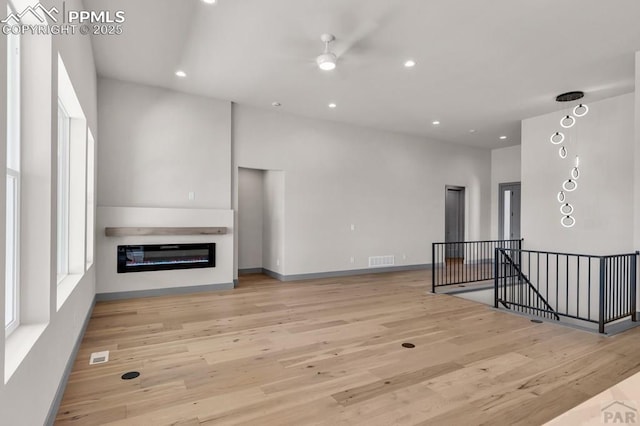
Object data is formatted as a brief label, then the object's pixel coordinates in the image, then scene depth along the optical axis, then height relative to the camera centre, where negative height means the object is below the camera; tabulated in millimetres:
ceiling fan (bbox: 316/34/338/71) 4168 +1849
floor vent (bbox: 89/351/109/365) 3162 -1369
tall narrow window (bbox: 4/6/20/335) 1939 +135
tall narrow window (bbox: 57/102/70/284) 3447 +173
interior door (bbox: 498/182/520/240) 9977 +33
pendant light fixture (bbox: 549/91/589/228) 6637 +777
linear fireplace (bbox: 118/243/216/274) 5578 -775
